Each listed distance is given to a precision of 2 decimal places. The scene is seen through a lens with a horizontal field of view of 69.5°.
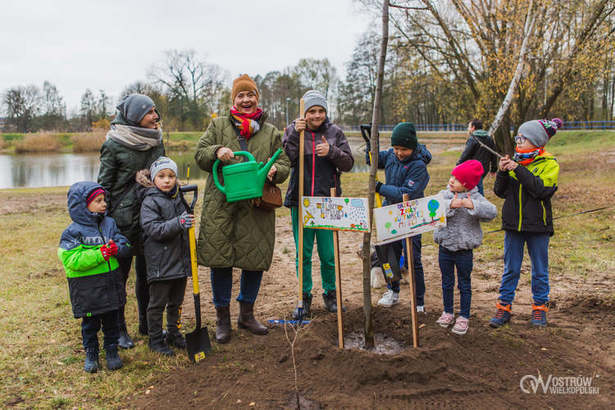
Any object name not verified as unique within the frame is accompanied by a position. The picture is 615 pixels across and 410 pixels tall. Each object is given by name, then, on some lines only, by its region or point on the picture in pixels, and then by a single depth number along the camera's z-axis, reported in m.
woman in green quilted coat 3.69
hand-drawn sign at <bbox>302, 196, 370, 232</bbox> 3.36
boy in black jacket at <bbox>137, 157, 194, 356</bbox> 3.42
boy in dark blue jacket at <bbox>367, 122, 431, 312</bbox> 4.04
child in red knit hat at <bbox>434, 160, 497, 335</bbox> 3.71
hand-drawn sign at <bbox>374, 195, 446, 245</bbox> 3.37
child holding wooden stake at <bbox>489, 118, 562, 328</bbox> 3.82
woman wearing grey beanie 3.61
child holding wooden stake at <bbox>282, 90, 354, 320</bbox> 4.05
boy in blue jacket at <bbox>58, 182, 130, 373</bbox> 3.18
